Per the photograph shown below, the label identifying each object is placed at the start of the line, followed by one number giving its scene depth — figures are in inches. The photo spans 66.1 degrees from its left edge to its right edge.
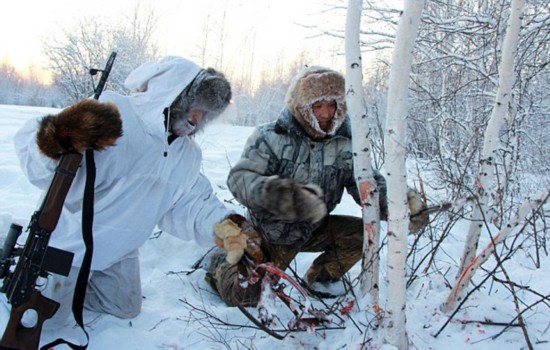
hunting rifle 64.5
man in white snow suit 79.4
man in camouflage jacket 94.3
